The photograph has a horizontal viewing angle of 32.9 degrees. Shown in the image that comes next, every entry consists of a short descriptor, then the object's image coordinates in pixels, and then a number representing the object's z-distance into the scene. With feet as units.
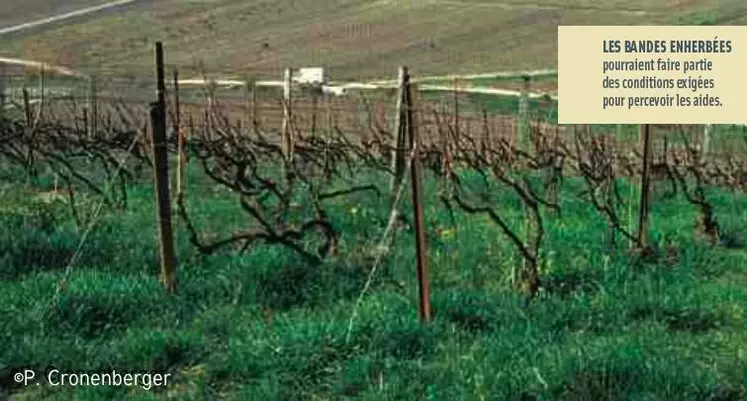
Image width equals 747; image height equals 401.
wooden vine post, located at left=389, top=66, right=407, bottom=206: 23.06
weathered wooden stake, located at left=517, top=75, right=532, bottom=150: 60.17
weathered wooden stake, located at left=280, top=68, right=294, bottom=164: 37.63
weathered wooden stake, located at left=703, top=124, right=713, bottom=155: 63.24
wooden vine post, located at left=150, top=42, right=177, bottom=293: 22.63
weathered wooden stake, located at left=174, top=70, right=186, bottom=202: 26.37
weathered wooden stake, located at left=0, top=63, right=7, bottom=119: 56.53
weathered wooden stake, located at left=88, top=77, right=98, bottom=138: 52.65
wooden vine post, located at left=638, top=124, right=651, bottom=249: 26.71
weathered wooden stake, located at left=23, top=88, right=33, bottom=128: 41.34
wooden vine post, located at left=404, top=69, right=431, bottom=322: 20.62
